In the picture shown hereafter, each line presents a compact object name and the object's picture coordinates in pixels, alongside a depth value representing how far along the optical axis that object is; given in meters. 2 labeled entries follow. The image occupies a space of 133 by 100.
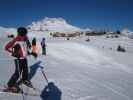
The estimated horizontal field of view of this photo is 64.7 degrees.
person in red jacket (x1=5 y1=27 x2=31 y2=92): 3.48
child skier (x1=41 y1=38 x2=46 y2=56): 11.92
